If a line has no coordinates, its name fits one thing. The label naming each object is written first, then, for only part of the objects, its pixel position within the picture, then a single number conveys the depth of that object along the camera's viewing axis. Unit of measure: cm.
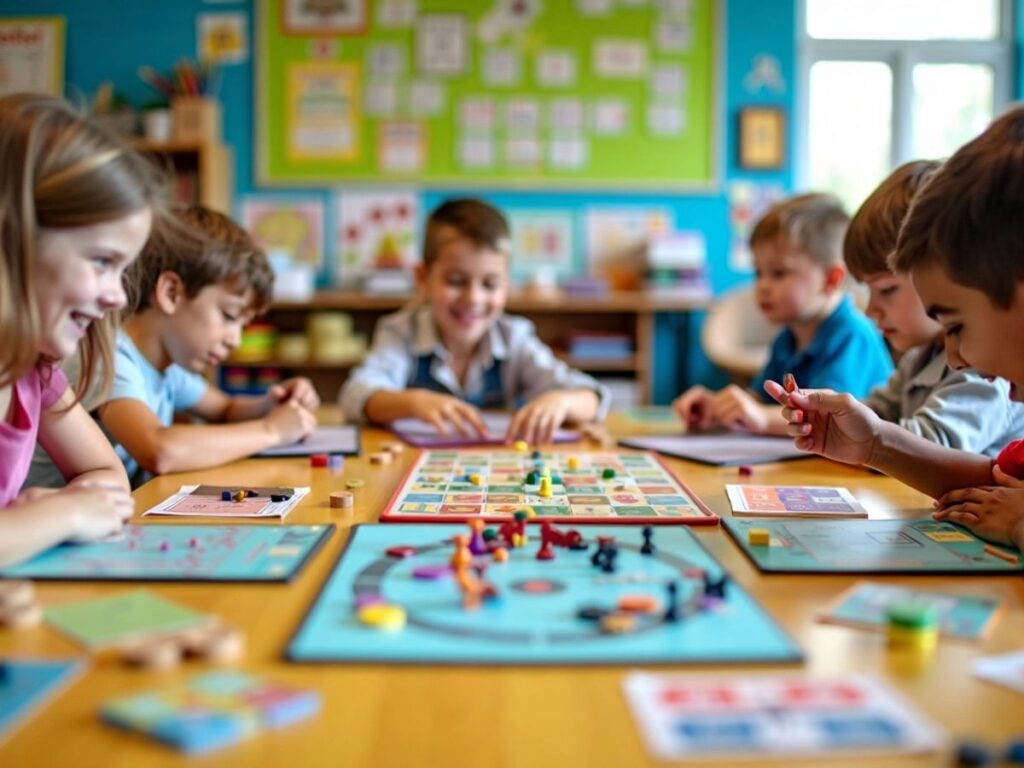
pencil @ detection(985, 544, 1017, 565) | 92
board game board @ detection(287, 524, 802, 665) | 67
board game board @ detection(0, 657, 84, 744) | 58
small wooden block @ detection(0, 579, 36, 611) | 75
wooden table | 55
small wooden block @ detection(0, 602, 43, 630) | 73
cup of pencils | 414
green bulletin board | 430
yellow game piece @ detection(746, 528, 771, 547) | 96
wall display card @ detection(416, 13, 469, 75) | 429
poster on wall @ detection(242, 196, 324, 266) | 439
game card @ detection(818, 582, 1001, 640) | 74
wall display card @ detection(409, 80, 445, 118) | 434
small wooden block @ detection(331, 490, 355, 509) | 113
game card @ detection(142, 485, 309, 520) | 109
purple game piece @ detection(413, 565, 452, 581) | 83
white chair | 402
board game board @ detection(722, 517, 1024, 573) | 89
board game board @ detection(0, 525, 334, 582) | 84
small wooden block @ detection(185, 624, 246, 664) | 67
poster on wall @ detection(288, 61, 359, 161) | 433
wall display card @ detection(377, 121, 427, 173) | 435
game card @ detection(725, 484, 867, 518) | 112
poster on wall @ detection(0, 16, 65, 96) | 435
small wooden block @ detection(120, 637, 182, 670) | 65
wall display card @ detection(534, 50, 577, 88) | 432
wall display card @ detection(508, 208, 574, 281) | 439
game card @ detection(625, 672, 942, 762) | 55
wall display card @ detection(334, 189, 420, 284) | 437
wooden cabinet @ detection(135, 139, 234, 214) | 411
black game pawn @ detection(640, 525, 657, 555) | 92
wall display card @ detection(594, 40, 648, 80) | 430
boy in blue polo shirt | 185
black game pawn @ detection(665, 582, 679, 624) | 73
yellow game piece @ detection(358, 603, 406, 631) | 72
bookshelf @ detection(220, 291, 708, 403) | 400
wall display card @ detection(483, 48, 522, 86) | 431
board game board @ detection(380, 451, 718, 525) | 108
